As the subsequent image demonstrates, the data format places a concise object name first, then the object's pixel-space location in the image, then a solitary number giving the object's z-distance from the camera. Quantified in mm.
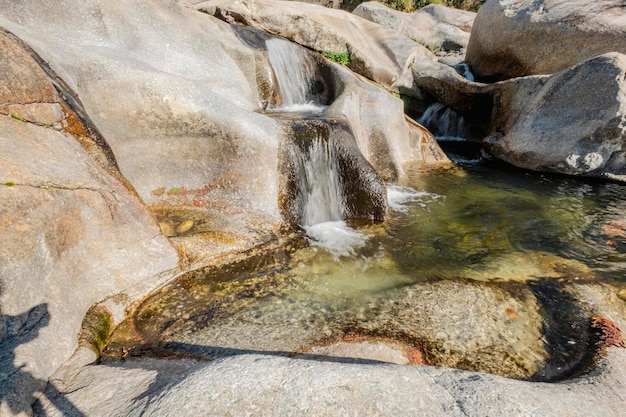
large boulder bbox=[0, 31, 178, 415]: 2508
